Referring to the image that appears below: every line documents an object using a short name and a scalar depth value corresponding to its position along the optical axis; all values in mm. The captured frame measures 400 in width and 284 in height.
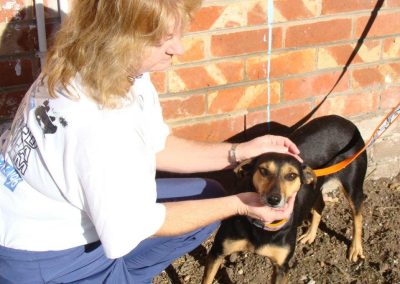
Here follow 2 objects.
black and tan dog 2899
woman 2066
